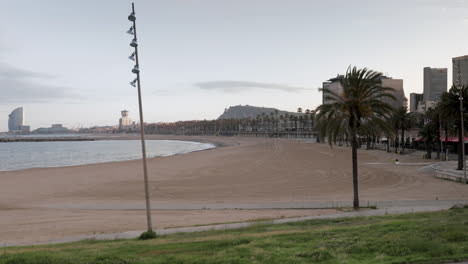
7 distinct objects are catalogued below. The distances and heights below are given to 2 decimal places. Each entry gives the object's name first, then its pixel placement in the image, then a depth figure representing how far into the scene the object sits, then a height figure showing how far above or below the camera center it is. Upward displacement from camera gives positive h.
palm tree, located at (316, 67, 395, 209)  19.73 +0.95
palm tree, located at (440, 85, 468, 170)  34.53 +1.45
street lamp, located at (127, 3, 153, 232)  13.30 +2.32
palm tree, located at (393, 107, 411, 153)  67.06 +0.76
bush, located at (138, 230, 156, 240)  12.80 -3.58
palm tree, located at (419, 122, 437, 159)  51.60 -1.57
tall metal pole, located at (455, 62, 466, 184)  29.58 +2.36
